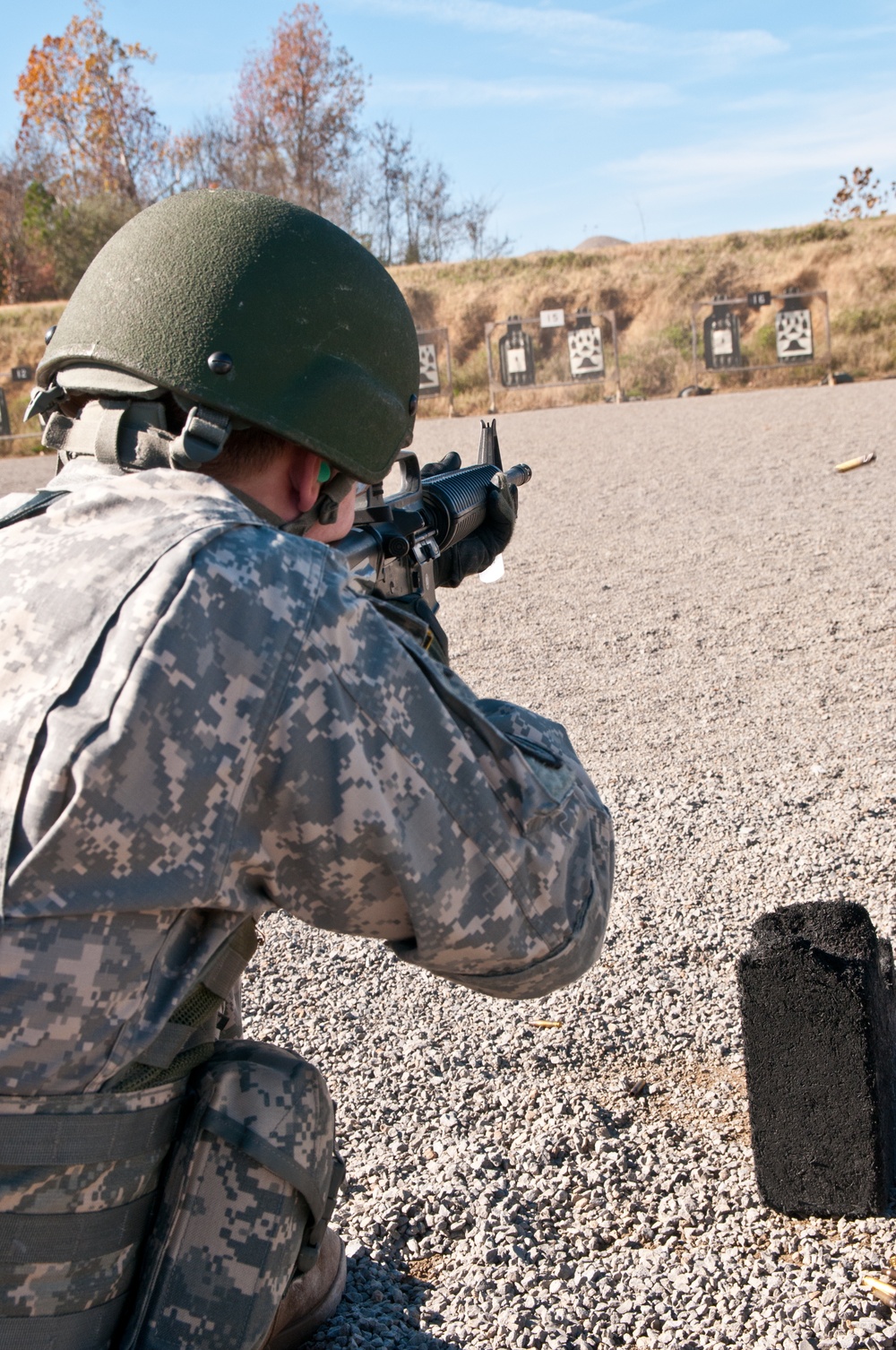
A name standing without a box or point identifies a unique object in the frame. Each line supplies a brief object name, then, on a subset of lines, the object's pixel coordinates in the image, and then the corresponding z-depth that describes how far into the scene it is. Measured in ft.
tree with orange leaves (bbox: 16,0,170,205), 121.19
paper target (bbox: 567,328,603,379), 74.28
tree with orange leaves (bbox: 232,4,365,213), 126.72
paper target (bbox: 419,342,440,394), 73.87
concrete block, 7.09
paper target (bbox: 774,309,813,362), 70.95
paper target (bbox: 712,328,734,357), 72.20
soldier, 4.16
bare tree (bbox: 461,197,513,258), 129.70
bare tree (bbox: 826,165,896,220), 121.39
